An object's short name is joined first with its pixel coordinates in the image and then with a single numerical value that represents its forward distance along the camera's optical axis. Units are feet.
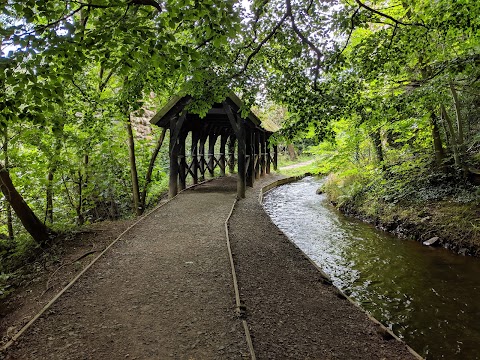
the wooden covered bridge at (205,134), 39.63
